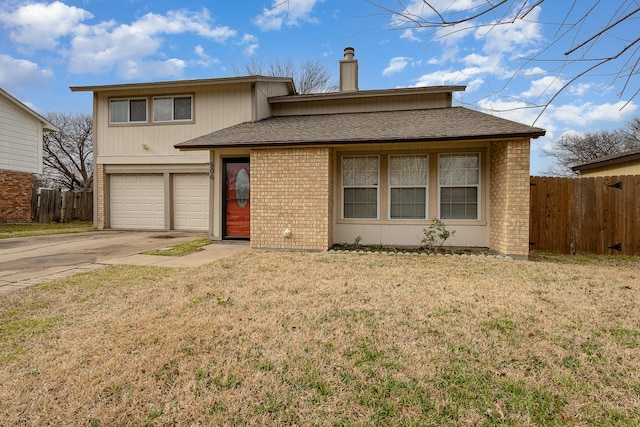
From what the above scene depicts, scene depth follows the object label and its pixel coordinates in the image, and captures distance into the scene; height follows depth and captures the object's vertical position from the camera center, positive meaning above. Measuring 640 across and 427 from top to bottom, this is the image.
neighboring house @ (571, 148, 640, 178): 10.11 +1.65
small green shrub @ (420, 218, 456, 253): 7.73 -0.63
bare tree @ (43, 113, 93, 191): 24.97 +4.21
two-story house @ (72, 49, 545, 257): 7.09 +0.96
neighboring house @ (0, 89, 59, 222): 14.08 +2.40
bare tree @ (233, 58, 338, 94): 24.36 +10.57
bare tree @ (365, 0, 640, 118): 1.93 +1.15
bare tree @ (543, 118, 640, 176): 24.58 +5.24
